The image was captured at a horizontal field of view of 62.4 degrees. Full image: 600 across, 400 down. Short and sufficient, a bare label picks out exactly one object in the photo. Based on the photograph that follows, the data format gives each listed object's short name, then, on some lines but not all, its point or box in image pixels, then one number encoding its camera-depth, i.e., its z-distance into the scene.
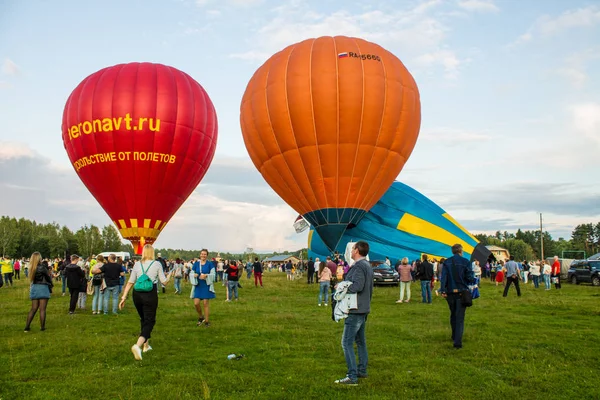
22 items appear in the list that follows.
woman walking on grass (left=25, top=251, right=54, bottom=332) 10.96
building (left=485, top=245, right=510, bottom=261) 63.69
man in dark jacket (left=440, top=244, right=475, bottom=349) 9.09
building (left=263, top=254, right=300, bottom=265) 118.76
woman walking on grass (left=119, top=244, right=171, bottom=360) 8.45
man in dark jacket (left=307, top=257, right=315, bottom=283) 30.39
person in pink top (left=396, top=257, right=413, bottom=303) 17.48
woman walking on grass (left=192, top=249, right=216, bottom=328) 11.63
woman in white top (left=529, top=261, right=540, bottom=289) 25.67
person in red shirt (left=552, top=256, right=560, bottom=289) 25.04
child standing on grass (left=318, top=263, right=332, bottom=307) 16.61
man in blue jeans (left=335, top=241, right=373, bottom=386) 6.70
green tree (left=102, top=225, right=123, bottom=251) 123.18
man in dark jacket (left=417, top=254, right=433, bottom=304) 17.16
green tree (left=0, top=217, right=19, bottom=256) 94.19
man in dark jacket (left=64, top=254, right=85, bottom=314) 14.40
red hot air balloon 26.03
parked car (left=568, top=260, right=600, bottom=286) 28.86
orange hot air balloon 22.70
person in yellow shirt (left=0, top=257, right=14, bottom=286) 25.88
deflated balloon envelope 33.69
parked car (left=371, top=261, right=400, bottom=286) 26.31
